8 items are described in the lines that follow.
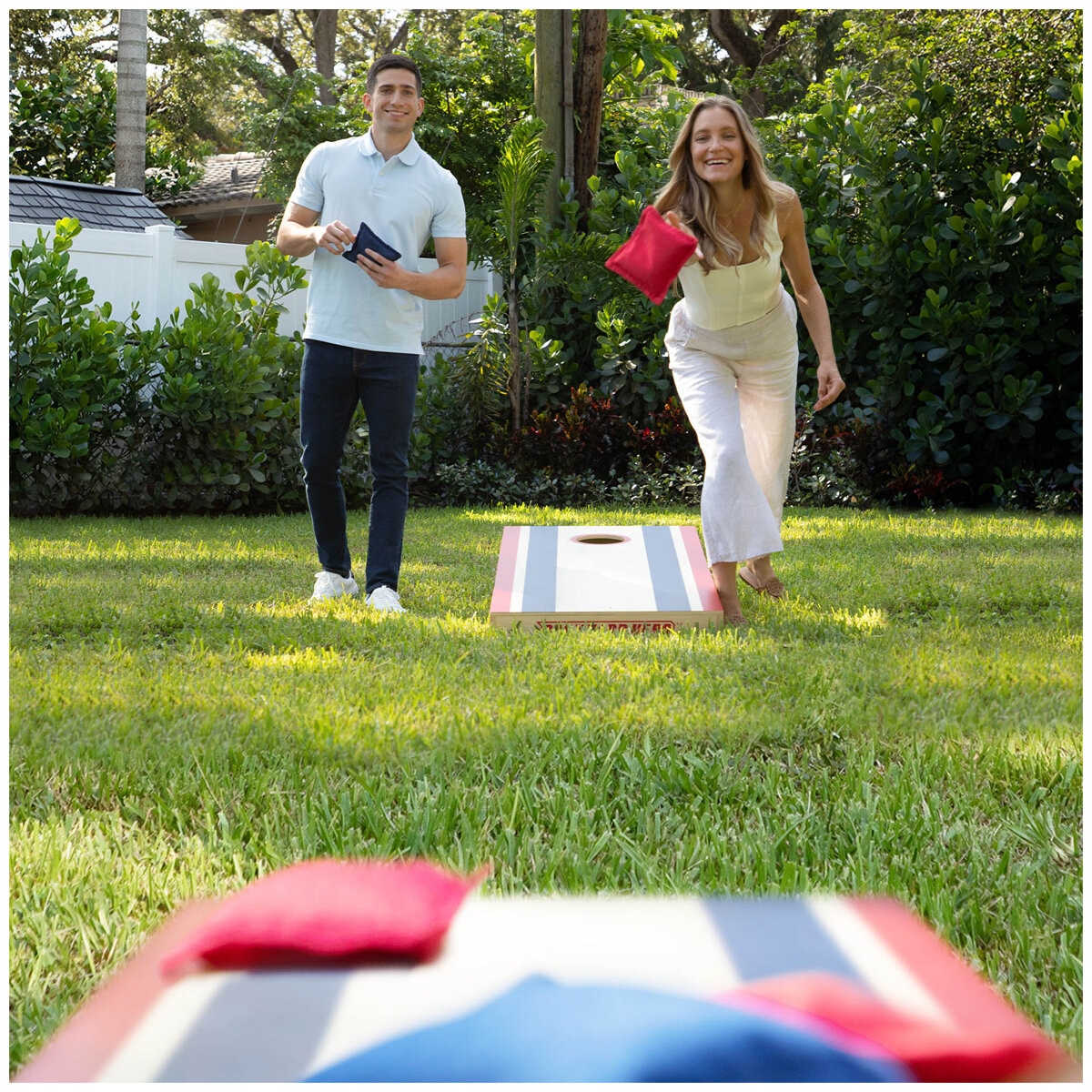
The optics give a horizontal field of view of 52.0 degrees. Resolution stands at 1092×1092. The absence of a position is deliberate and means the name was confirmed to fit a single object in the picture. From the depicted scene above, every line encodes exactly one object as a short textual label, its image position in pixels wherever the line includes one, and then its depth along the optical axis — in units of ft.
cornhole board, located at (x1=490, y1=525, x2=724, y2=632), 12.83
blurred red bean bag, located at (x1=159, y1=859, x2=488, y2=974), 5.24
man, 13.91
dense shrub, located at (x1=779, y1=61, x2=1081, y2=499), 26.20
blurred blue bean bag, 4.28
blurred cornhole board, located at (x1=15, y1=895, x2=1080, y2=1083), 4.50
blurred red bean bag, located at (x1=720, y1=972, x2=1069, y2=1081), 4.40
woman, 13.19
